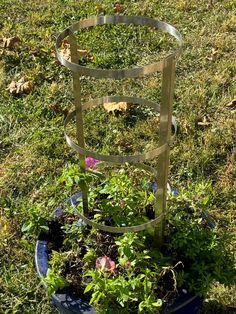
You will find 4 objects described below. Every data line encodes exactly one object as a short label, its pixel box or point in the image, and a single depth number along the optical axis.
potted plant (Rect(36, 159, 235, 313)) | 2.00
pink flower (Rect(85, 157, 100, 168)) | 2.30
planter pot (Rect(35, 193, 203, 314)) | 2.05
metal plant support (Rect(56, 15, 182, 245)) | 1.72
